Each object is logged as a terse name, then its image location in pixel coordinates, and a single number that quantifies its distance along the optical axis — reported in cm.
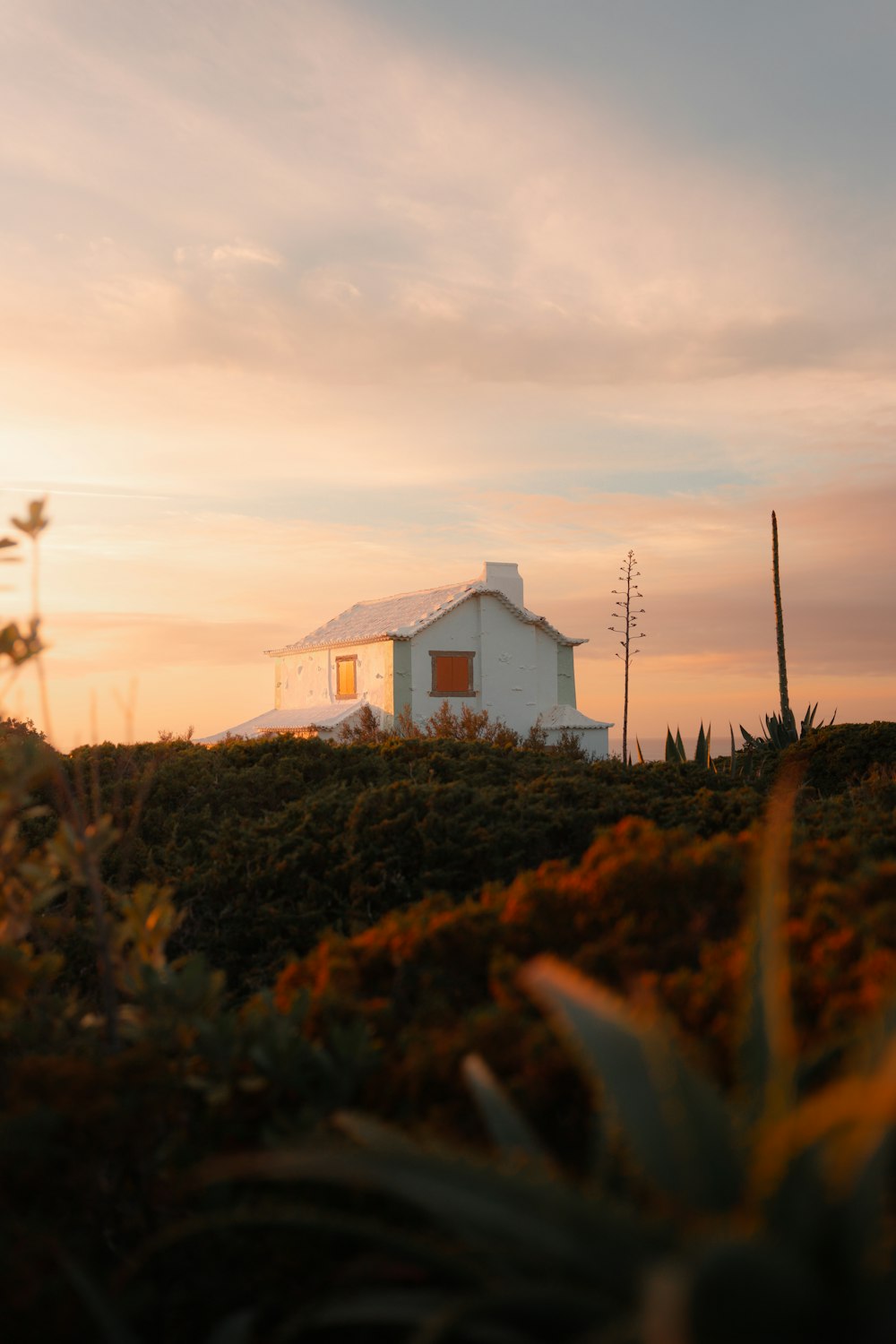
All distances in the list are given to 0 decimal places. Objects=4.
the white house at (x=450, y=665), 3381
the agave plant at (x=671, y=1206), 172
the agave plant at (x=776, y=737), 2133
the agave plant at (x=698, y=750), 1756
